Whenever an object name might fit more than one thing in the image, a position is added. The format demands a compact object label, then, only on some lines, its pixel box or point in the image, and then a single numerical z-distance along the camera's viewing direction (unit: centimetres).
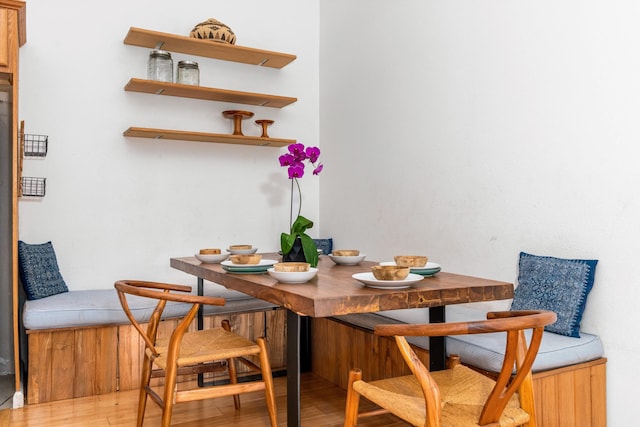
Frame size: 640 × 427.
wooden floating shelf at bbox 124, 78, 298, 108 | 348
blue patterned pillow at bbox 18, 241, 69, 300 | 297
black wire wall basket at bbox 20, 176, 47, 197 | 327
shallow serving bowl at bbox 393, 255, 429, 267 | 210
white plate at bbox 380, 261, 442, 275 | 200
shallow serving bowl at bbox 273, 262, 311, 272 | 191
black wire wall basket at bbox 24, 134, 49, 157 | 328
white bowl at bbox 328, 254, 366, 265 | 243
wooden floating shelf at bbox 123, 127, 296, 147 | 349
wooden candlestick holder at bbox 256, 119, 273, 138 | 394
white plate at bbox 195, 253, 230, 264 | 255
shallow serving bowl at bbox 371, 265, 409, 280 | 169
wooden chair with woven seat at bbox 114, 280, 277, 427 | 188
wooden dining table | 154
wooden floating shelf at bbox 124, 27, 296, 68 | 346
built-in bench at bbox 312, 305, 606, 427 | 196
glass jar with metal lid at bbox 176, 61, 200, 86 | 365
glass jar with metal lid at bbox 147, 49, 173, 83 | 354
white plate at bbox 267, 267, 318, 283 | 182
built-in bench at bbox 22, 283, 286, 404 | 275
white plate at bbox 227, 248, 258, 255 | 276
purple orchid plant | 221
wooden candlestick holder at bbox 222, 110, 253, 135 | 380
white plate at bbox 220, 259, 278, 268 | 212
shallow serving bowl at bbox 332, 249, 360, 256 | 251
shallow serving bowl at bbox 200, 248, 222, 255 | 263
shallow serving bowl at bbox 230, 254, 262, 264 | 221
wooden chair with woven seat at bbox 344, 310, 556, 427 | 130
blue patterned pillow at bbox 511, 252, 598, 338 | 216
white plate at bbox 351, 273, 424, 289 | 167
